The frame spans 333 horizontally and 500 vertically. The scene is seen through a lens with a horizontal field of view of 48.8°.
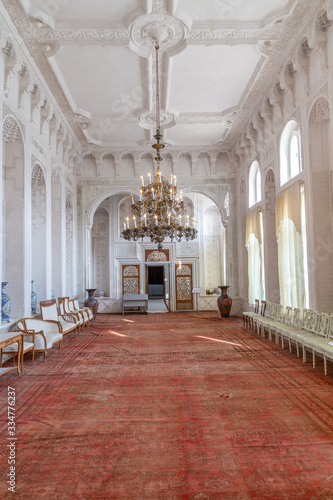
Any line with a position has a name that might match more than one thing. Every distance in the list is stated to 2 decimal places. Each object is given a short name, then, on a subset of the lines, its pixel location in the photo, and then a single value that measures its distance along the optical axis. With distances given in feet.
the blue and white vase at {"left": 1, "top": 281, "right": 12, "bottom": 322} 21.09
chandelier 23.38
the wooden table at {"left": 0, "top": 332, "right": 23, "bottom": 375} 16.46
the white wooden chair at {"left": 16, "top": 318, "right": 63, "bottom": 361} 20.31
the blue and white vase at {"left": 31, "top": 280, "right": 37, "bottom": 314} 27.07
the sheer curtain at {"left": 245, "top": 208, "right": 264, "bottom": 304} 34.01
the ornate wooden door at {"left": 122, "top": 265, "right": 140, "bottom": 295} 49.55
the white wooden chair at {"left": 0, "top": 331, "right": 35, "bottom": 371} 19.10
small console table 45.73
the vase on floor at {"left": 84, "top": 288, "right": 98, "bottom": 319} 40.16
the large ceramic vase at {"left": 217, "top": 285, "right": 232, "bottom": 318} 40.27
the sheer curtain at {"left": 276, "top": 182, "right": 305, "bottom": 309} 23.75
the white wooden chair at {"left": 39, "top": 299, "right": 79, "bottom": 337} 25.79
